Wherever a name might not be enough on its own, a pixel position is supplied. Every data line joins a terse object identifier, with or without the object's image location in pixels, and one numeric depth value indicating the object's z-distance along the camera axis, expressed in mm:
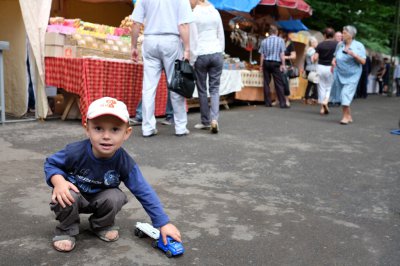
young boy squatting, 2454
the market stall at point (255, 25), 10961
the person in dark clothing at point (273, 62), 10930
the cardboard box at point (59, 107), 8109
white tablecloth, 9906
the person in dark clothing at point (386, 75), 24250
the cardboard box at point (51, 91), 7842
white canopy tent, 6840
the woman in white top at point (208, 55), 6820
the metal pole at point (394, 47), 20359
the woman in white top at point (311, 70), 13039
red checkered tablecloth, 6570
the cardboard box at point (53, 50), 7039
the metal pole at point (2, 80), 6430
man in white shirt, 5961
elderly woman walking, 8062
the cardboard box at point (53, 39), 7043
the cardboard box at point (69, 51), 7074
